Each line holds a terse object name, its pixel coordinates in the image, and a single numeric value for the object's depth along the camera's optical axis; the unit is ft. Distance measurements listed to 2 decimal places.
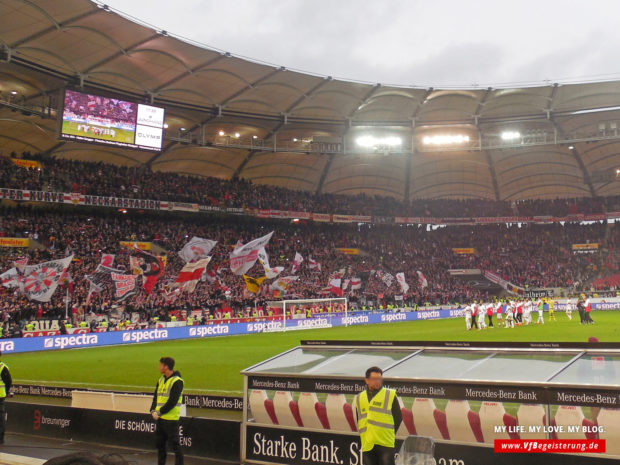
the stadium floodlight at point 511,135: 157.48
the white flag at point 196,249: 125.90
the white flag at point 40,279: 99.50
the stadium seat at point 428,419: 25.36
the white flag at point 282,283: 151.43
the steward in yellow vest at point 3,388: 35.29
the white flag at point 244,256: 125.80
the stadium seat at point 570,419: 22.27
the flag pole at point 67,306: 106.70
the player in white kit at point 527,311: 113.39
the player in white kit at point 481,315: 107.40
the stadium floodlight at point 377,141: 161.58
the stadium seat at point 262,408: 29.91
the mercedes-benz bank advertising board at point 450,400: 22.36
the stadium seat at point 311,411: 28.66
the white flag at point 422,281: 173.37
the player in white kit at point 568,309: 122.85
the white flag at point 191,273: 122.93
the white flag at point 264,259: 128.36
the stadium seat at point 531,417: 23.26
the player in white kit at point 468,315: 105.10
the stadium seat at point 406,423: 26.18
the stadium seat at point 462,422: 24.49
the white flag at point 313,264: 161.17
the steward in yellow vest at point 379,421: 20.39
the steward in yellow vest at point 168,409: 26.78
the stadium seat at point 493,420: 23.84
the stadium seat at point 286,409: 29.25
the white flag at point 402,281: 168.25
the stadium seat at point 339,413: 27.76
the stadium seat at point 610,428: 21.38
